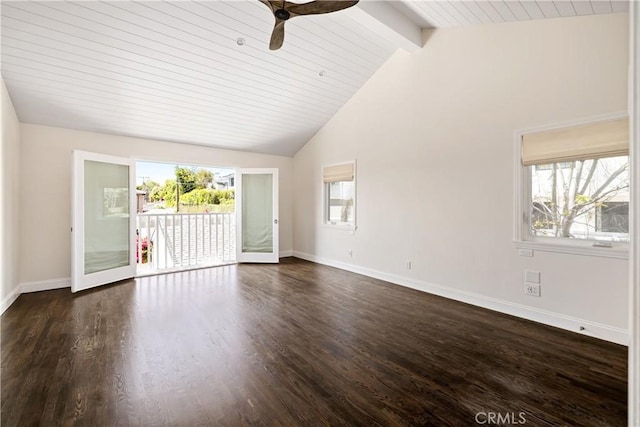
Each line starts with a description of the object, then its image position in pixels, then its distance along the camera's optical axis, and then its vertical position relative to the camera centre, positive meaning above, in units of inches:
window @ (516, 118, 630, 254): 110.2 +10.9
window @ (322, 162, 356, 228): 215.5 +13.9
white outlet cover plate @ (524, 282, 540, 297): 125.6 -31.7
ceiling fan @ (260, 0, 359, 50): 94.3 +65.4
